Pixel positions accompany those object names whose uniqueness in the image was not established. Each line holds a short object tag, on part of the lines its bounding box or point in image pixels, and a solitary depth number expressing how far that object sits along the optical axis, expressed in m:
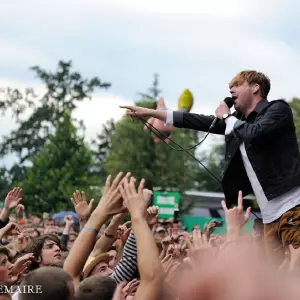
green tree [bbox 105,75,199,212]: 38.84
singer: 5.67
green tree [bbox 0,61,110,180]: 54.62
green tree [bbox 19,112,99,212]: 32.59
